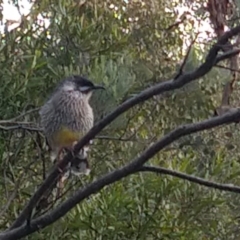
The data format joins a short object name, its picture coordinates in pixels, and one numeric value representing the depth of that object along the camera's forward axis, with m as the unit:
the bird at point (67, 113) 2.63
